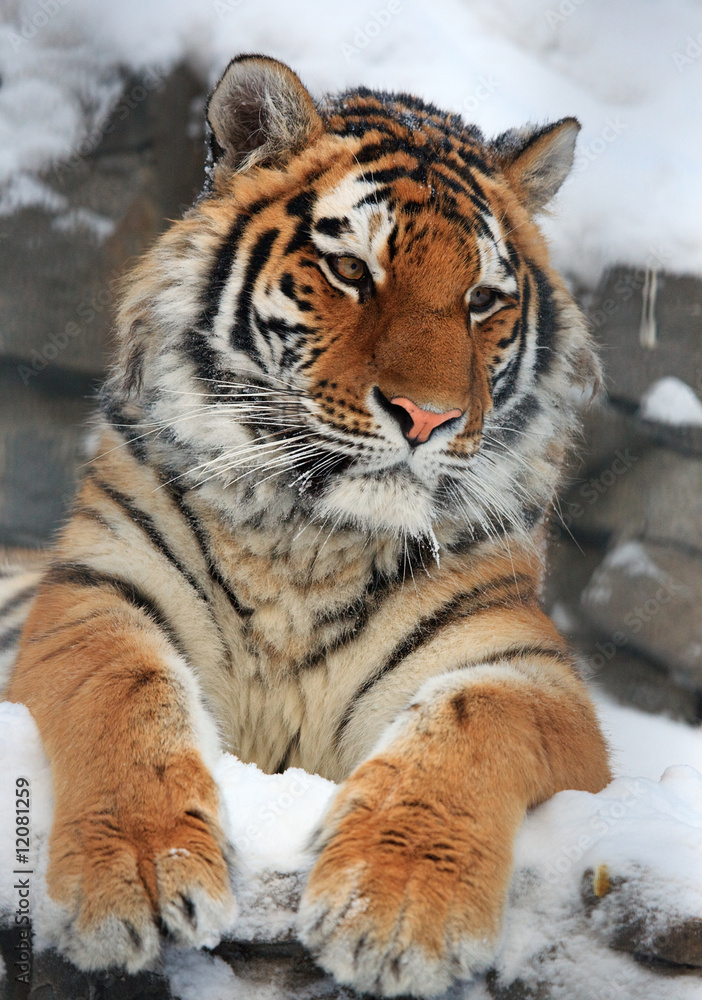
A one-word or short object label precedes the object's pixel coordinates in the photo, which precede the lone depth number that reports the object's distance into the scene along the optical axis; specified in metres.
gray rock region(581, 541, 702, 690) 4.96
